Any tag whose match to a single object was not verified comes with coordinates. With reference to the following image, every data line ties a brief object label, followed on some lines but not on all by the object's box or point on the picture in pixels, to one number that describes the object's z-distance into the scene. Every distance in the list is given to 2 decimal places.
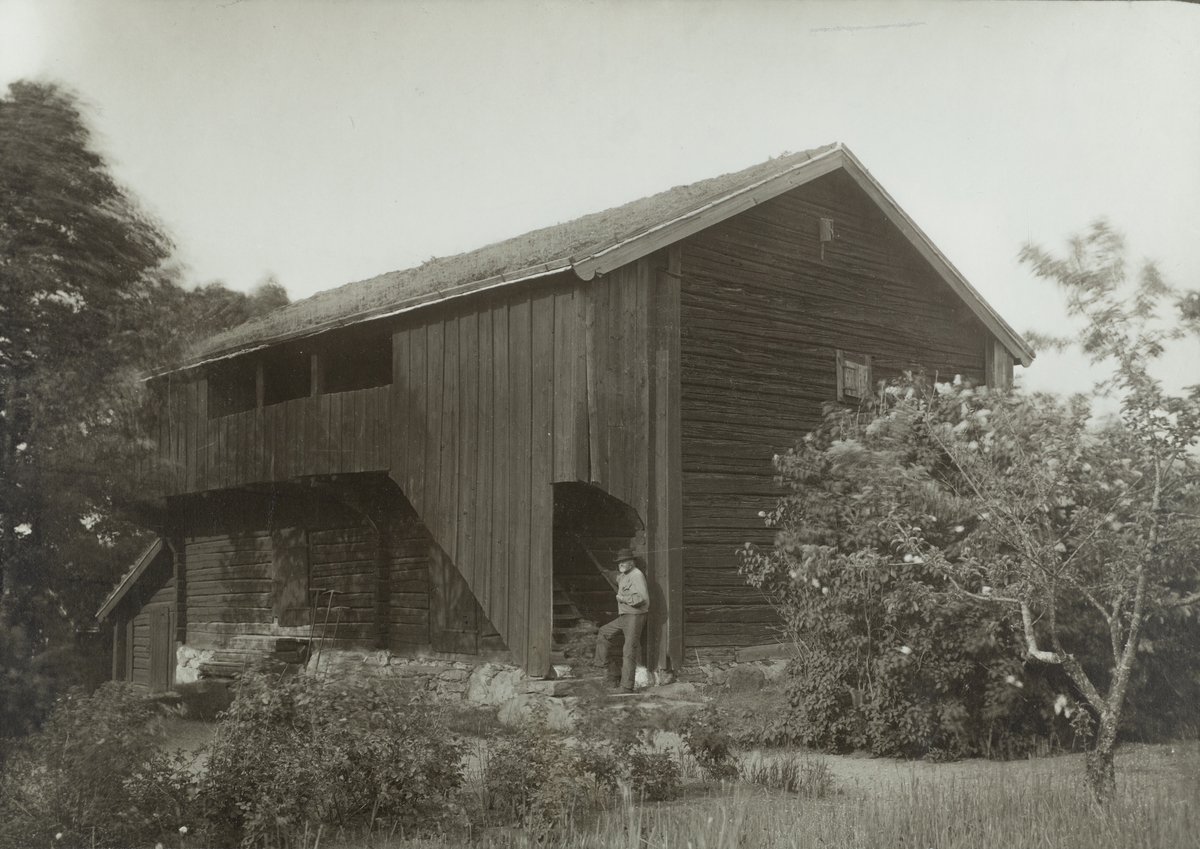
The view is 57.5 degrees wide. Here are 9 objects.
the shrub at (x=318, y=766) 7.01
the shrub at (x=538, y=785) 7.38
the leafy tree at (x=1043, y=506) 7.82
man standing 12.64
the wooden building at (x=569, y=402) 12.80
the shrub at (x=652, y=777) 8.38
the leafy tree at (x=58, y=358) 9.15
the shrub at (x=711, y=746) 8.90
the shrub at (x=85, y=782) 6.90
